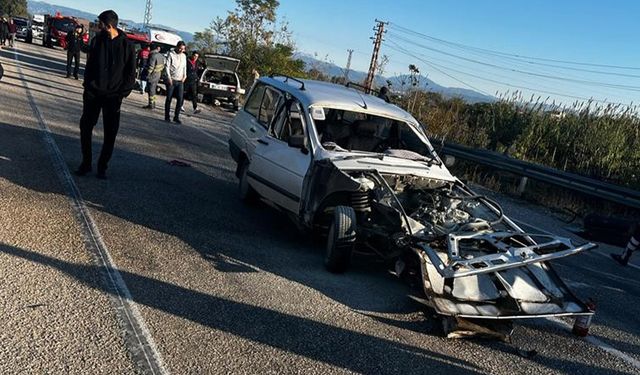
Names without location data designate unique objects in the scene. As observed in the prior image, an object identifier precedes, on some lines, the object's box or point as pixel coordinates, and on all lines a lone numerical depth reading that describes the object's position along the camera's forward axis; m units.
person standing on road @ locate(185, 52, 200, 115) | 17.92
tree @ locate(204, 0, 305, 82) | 27.59
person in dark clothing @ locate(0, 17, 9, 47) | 26.16
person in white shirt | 14.29
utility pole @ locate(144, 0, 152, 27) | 80.31
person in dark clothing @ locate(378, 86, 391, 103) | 14.82
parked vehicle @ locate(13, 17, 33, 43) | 42.72
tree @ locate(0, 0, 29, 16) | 90.19
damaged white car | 4.73
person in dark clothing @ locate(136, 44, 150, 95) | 21.57
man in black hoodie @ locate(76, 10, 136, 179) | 7.25
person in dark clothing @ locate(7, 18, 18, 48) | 31.28
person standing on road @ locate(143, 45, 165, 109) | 16.41
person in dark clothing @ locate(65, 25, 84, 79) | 20.06
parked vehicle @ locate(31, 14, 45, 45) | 46.84
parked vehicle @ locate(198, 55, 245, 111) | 20.95
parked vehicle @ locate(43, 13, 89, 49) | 40.10
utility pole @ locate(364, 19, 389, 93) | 35.38
